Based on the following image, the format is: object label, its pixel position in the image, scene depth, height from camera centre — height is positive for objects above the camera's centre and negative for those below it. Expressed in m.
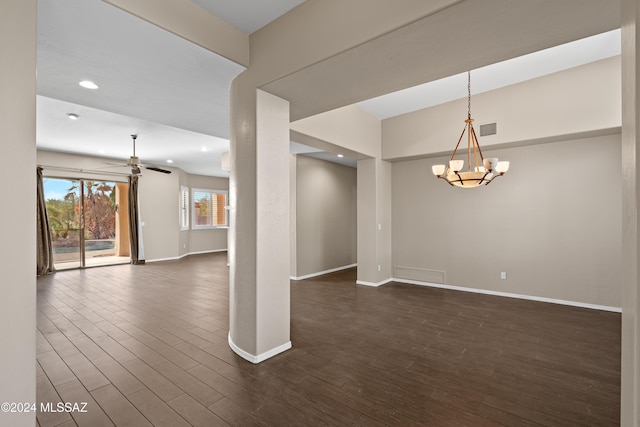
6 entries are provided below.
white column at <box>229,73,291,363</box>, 2.70 -0.10
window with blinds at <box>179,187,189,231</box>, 9.71 +0.23
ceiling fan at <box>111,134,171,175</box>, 5.66 +1.10
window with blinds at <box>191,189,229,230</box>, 10.33 +0.20
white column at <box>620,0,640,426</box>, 0.95 -0.02
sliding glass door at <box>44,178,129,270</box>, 7.07 -0.11
